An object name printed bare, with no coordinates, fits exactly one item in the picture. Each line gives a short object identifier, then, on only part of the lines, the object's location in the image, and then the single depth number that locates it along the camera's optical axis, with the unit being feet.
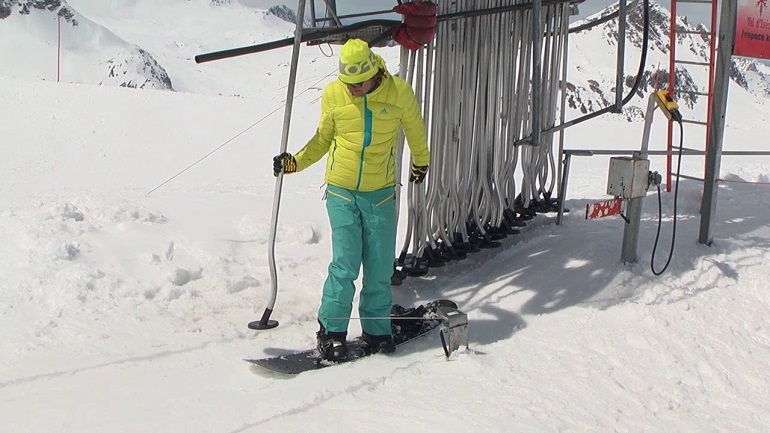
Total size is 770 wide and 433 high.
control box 15.17
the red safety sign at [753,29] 17.30
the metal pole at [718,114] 17.06
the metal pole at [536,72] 15.55
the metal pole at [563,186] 18.42
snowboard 12.73
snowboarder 13.25
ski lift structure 16.07
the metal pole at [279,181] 13.64
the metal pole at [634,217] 15.30
